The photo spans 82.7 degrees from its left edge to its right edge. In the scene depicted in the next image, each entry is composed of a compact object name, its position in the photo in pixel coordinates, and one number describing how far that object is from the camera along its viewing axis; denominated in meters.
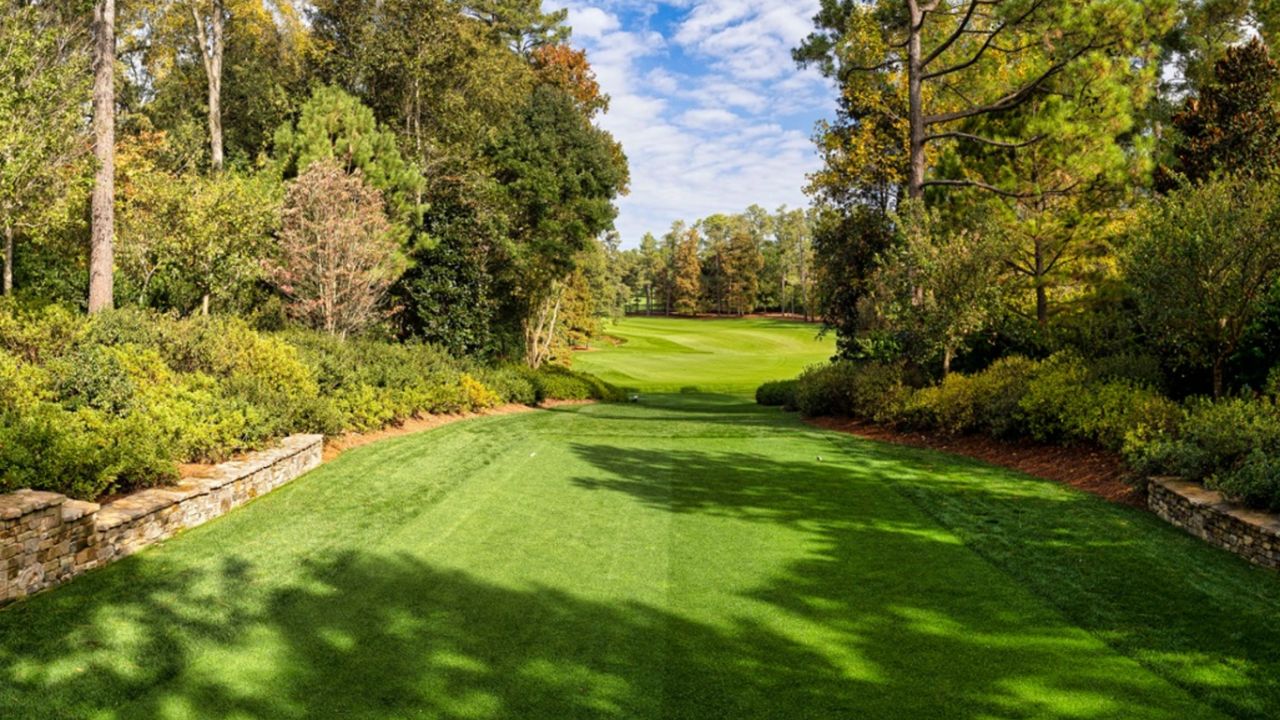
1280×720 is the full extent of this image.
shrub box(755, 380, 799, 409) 22.48
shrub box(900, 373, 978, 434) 12.50
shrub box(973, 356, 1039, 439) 11.46
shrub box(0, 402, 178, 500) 6.05
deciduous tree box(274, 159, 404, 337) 14.86
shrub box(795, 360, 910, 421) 14.77
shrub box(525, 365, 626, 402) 22.79
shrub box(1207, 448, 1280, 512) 6.38
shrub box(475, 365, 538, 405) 19.30
